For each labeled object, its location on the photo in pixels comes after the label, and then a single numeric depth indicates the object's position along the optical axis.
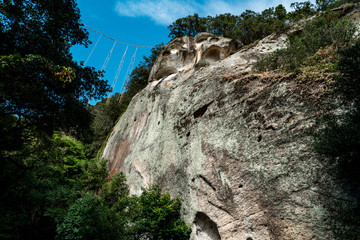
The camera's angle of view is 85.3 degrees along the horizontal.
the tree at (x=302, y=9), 23.12
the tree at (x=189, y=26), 26.45
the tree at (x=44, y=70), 6.73
